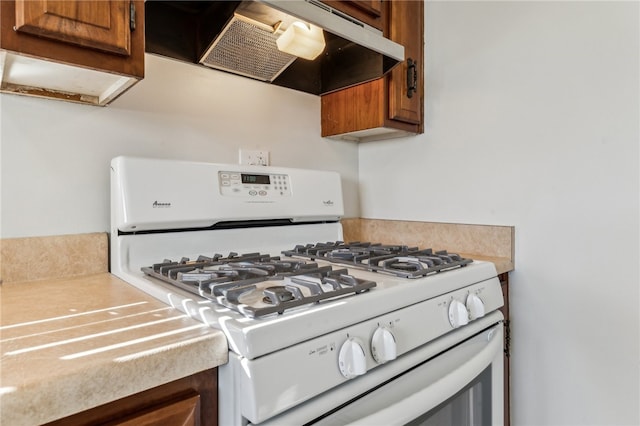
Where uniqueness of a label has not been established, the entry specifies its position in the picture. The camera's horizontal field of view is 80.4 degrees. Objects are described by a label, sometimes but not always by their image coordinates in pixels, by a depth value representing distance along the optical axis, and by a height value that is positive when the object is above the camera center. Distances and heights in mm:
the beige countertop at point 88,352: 416 -182
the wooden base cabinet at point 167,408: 480 -267
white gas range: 557 -161
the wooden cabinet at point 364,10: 1119 +619
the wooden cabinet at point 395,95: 1364 +425
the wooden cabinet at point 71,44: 680 +320
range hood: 987 +497
